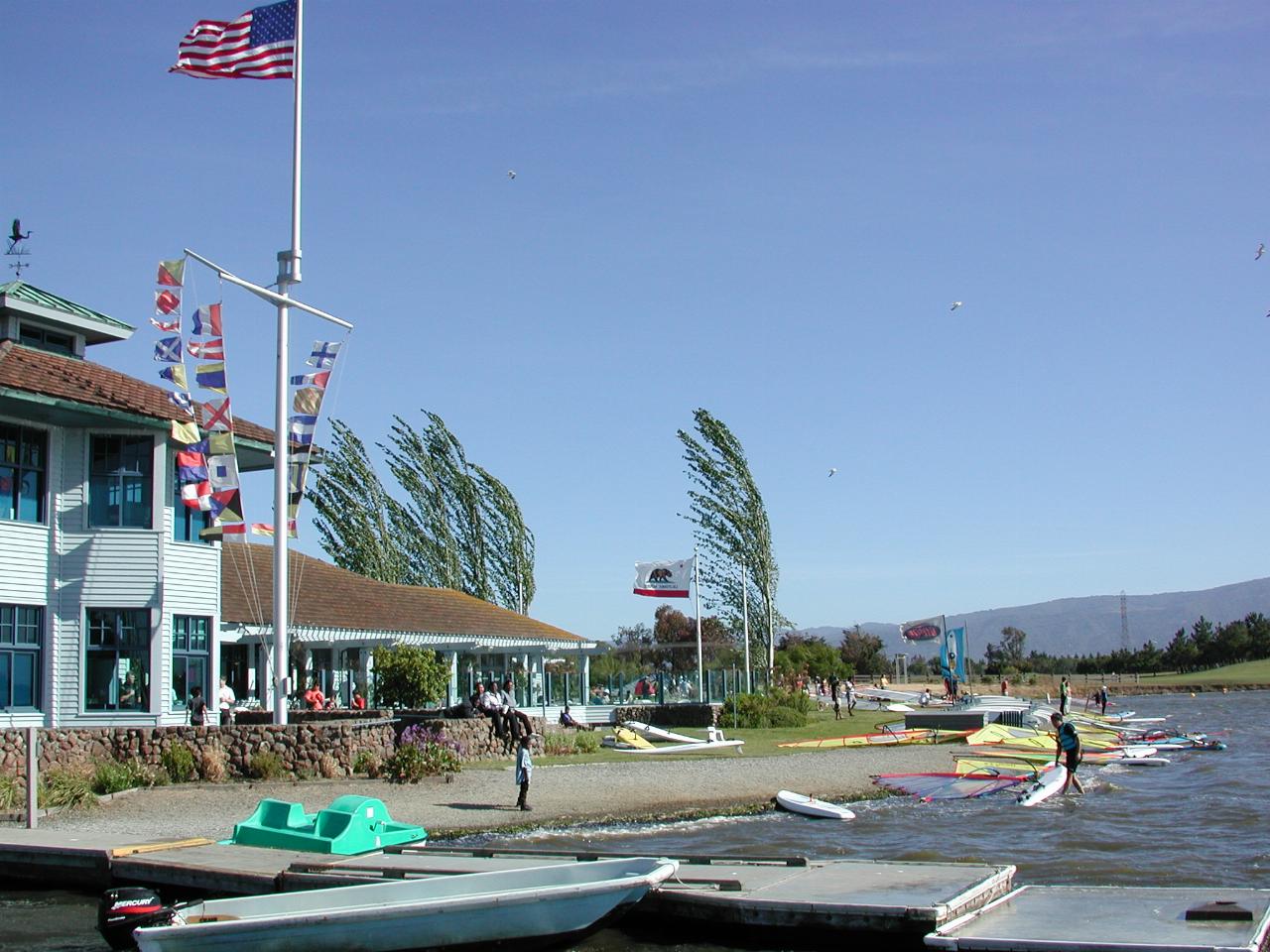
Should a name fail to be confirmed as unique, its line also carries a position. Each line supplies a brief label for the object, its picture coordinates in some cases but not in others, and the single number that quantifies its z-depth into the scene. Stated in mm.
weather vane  30980
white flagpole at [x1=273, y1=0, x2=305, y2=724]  25906
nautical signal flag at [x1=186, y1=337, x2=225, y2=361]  26984
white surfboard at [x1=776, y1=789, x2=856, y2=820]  23078
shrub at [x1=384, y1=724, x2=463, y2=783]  24562
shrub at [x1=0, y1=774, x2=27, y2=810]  21500
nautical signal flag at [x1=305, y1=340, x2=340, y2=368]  28500
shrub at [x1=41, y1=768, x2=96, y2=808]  21844
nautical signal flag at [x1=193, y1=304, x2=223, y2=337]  27047
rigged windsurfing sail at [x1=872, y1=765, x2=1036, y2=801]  28041
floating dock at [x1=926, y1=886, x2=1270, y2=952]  11078
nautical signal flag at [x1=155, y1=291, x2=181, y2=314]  26828
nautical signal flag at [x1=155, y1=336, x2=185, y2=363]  26469
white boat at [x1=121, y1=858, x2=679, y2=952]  11992
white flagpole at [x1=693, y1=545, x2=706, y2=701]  47956
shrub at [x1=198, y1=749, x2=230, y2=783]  24328
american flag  25938
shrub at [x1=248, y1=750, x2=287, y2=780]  24516
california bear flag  51719
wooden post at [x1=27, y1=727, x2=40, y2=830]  19281
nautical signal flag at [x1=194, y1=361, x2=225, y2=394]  26797
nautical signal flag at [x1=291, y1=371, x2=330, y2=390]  28281
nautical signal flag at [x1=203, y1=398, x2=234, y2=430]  26781
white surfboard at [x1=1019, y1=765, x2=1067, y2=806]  27250
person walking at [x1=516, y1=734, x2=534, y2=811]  21688
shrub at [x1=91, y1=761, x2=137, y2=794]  22938
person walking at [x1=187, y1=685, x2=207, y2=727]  26938
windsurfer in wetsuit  28266
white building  25703
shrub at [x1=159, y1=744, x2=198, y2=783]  24172
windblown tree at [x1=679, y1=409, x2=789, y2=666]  64500
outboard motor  13094
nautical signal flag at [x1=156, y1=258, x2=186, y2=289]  26984
